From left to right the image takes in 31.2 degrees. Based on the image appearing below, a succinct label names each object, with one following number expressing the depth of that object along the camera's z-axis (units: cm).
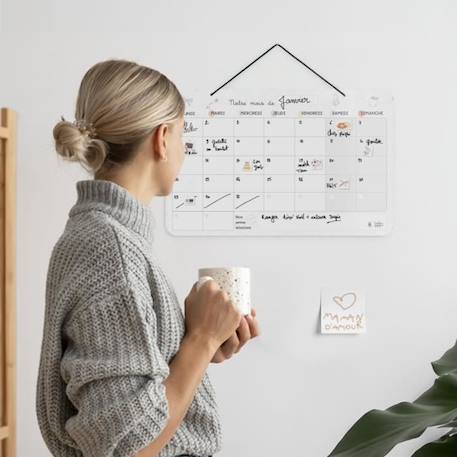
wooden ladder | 205
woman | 113
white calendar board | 217
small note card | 215
